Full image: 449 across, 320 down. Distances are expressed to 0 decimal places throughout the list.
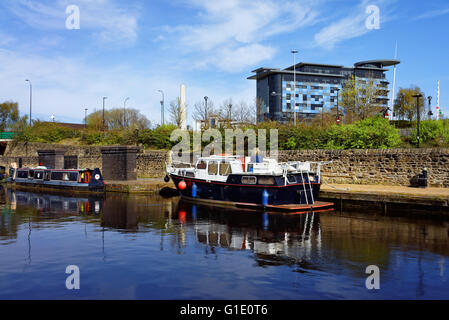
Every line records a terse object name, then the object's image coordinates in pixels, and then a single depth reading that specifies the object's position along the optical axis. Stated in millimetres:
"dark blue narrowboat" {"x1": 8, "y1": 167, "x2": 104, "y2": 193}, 25952
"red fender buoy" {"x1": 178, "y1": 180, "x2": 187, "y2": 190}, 21156
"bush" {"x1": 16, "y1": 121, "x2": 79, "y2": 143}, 49322
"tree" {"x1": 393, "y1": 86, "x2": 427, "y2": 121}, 58178
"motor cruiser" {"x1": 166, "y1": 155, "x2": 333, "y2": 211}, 17344
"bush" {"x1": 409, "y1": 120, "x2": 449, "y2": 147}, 25297
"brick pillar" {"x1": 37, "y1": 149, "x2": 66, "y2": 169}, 34562
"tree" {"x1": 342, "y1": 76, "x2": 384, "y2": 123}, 42844
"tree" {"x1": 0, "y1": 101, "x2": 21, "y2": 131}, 67688
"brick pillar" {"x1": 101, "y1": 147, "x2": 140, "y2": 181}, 27406
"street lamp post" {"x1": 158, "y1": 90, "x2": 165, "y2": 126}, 59459
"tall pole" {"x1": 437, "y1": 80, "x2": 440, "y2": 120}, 54988
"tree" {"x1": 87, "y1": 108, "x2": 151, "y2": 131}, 68144
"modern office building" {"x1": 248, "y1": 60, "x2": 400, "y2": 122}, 96062
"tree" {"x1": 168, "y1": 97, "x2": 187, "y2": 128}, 43666
